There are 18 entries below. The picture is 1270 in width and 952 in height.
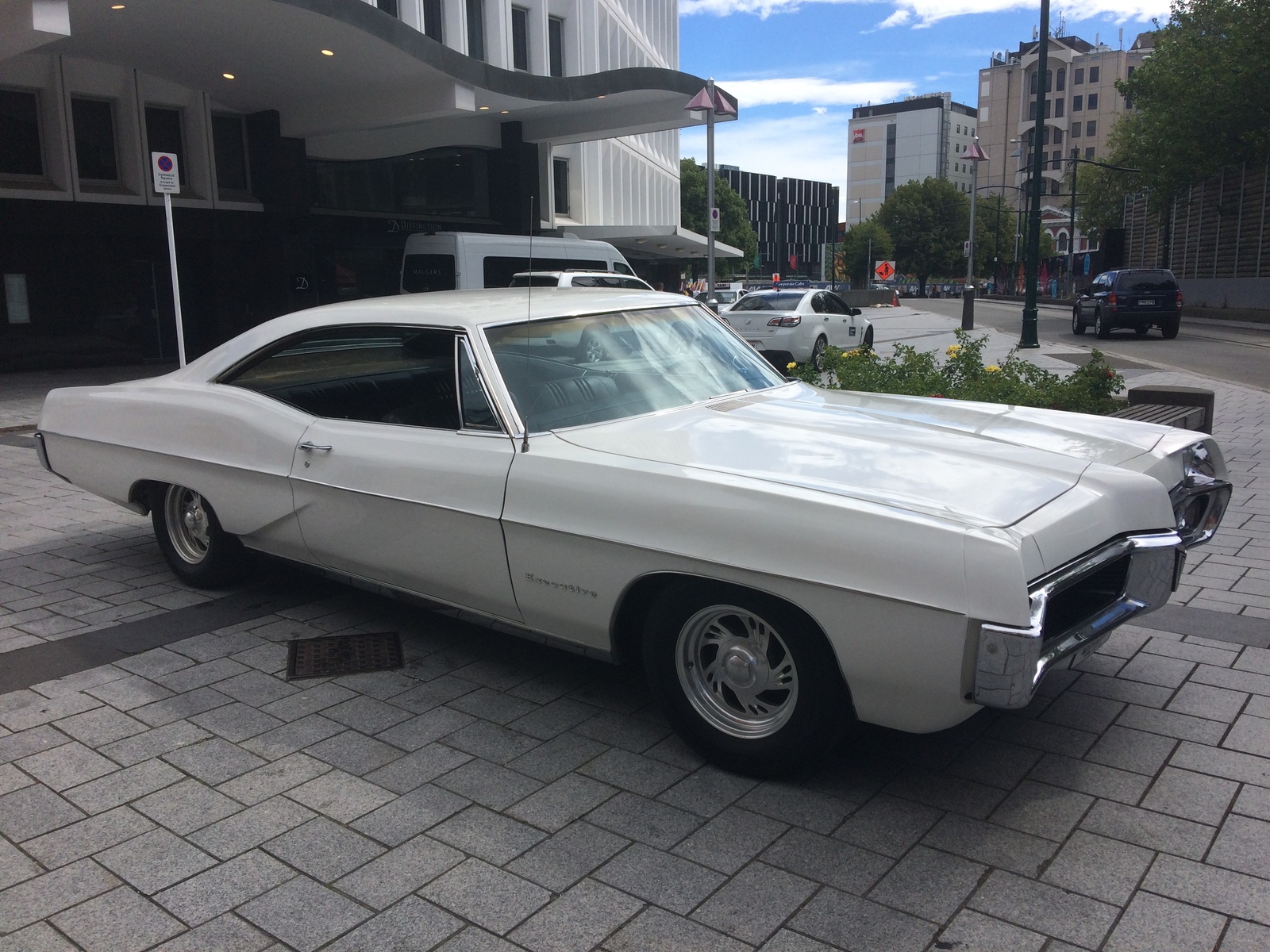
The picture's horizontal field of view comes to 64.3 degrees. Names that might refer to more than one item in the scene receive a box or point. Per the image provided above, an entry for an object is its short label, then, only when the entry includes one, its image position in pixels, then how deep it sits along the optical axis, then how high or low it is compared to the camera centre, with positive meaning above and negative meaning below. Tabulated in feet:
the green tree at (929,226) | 305.53 +18.58
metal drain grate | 13.97 -5.04
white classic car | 9.21 -2.26
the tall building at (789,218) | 419.13 +30.65
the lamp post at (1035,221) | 65.67 +4.60
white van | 58.95 +2.14
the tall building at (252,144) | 58.18 +11.28
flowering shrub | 26.27 -2.42
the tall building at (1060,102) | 346.74 +64.07
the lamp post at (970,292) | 93.56 -0.44
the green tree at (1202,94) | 105.81 +20.71
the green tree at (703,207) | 288.10 +23.96
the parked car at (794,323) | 58.03 -1.93
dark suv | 79.56 -1.28
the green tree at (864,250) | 305.53 +11.87
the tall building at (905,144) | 429.38 +61.70
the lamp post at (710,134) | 59.26 +9.44
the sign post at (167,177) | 36.73 +4.44
